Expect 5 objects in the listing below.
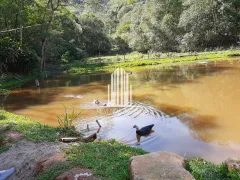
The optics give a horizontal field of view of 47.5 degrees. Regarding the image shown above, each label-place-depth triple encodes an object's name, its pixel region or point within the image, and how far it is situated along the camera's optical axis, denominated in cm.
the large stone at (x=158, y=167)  417
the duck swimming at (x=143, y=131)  834
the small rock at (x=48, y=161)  534
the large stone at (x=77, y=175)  453
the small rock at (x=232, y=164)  473
